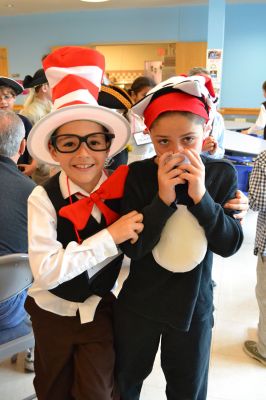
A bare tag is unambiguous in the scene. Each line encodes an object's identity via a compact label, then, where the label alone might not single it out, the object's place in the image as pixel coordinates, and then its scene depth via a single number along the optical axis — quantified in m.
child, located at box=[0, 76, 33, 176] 2.78
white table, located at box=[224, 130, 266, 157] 3.84
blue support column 6.88
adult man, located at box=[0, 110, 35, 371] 1.49
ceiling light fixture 7.25
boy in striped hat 1.04
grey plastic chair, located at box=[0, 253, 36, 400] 1.29
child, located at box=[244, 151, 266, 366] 1.75
